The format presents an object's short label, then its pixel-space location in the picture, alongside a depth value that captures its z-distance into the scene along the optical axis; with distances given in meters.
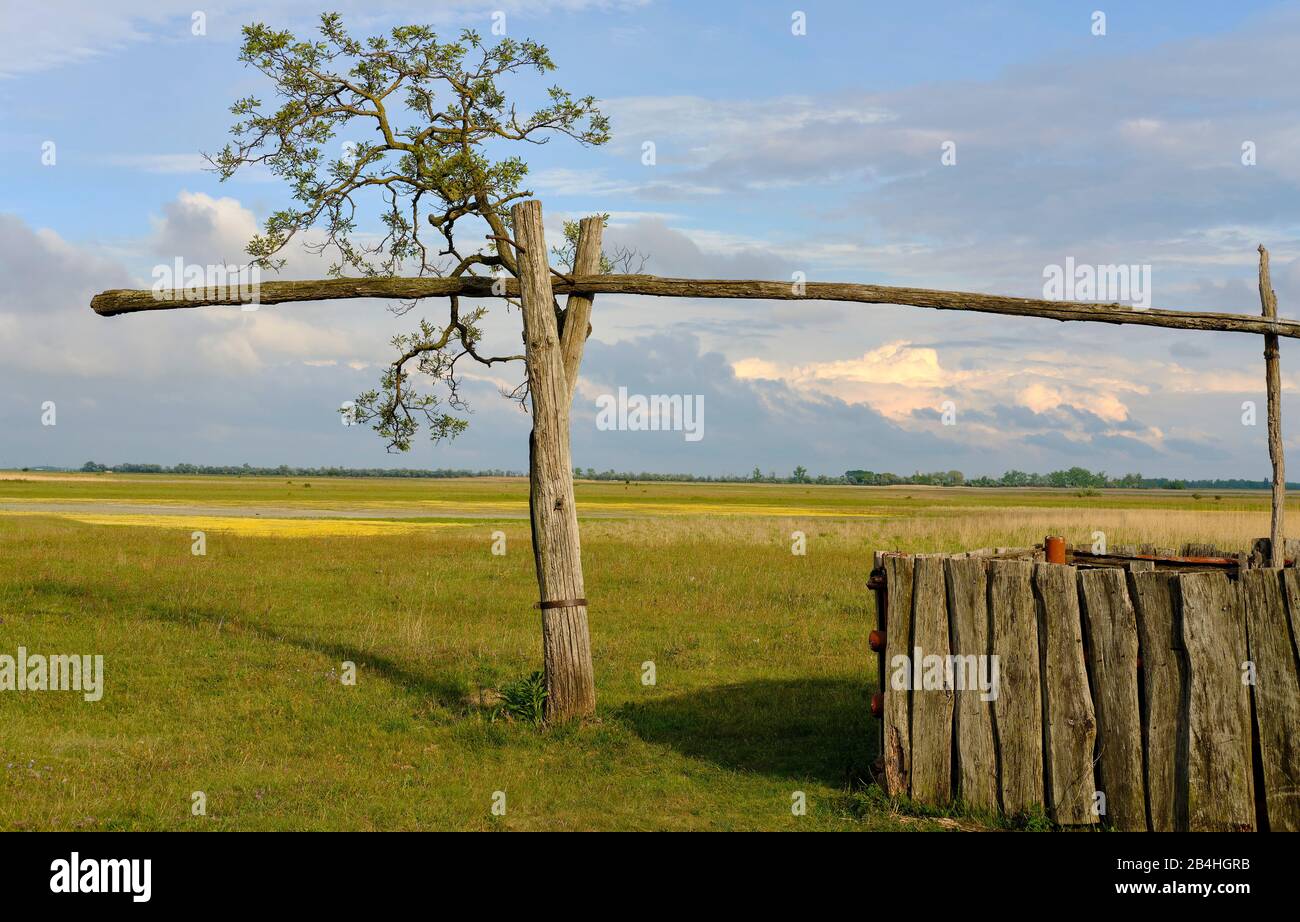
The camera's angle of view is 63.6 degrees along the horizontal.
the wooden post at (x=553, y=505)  11.34
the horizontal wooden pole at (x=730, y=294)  10.91
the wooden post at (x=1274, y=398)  10.41
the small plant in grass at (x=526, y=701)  11.41
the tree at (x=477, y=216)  11.39
